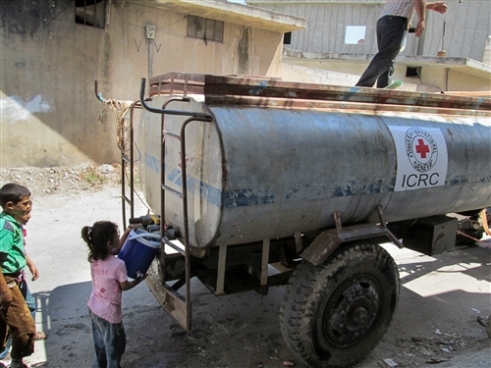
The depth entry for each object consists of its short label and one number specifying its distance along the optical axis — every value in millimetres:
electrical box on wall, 9531
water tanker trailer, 2678
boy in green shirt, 2920
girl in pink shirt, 2738
